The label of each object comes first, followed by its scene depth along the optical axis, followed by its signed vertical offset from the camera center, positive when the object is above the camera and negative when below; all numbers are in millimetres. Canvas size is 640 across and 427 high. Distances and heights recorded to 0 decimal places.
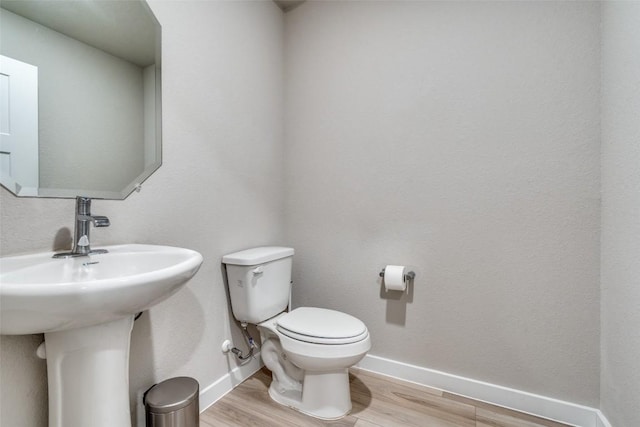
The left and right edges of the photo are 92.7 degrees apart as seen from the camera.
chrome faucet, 942 -44
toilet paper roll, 1618 -360
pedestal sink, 631 -231
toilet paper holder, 1661 -356
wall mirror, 912 +396
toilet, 1342 -574
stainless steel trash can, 1107 -712
